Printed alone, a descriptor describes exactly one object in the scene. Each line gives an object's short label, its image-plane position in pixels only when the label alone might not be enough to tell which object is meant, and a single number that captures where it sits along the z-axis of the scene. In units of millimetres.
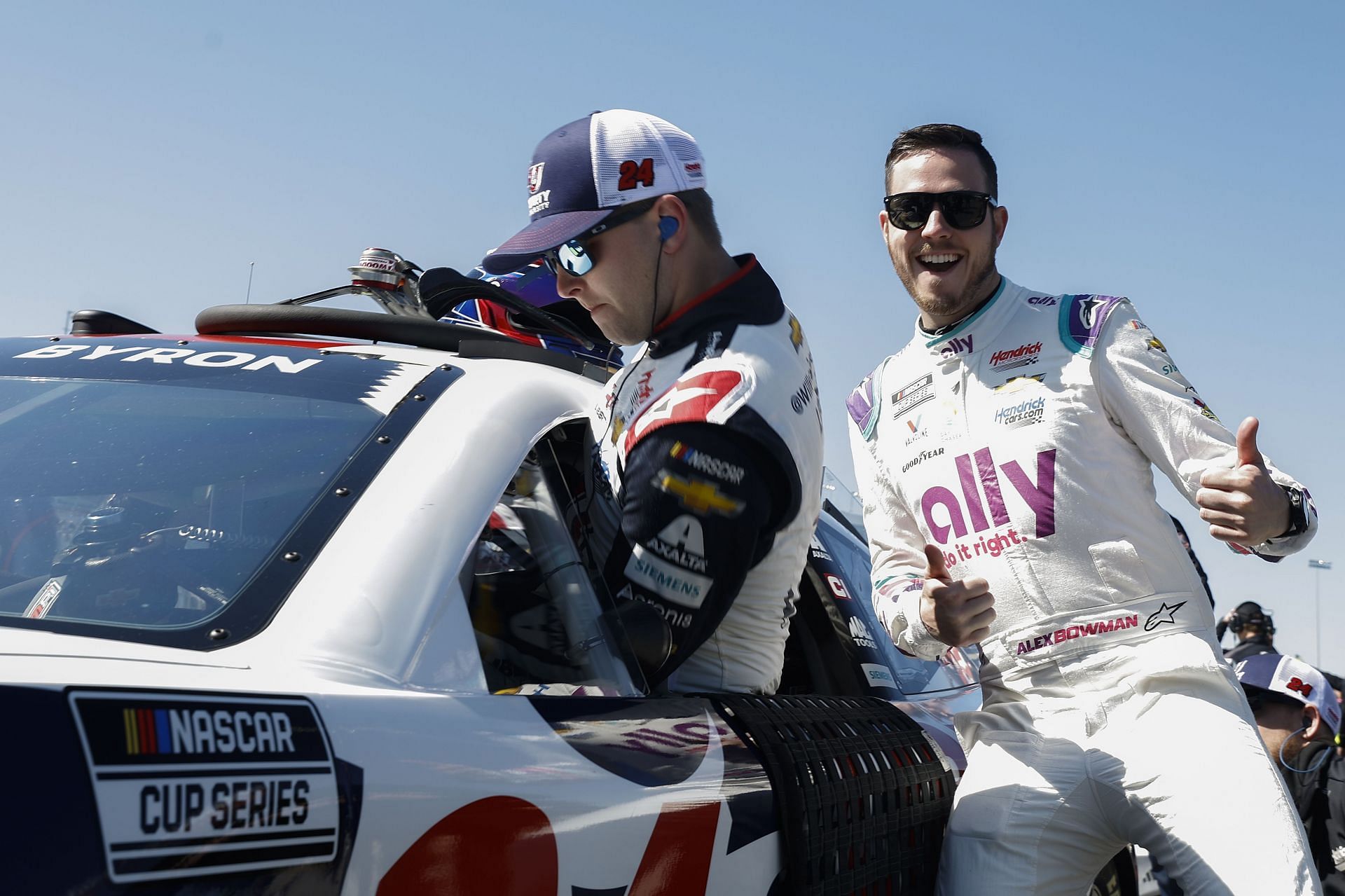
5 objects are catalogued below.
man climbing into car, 2078
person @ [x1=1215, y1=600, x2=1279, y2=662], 6930
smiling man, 2254
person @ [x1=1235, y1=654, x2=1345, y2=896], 5438
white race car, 1094
